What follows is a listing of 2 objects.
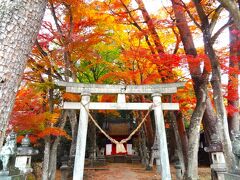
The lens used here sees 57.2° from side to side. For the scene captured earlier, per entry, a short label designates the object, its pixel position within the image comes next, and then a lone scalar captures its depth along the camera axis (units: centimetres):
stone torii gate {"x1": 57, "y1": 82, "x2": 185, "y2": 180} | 686
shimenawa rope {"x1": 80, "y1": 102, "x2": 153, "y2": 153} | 732
